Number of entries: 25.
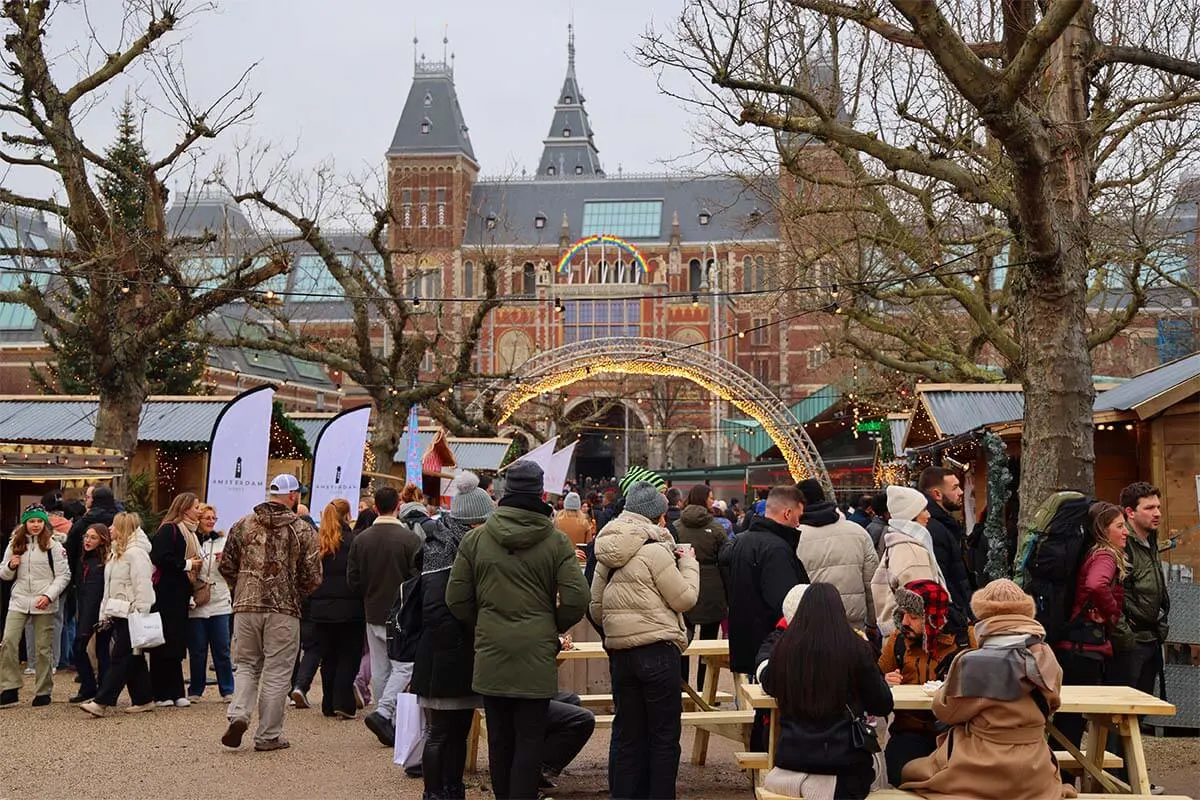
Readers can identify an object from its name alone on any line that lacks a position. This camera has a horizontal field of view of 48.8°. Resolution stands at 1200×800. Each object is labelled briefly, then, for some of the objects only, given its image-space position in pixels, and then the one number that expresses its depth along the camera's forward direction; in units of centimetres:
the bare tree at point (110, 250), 1512
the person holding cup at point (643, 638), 595
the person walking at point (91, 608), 984
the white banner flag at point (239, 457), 1241
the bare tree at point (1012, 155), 881
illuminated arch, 3000
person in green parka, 571
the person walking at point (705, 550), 1025
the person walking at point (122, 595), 919
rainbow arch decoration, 6962
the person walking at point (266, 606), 793
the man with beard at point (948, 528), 687
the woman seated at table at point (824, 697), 497
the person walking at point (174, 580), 952
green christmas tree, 2789
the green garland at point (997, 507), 995
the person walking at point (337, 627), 934
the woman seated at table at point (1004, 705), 484
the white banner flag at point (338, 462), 1424
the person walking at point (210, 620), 998
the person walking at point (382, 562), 892
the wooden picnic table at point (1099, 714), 553
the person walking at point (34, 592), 984
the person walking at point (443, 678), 621
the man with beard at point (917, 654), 571
